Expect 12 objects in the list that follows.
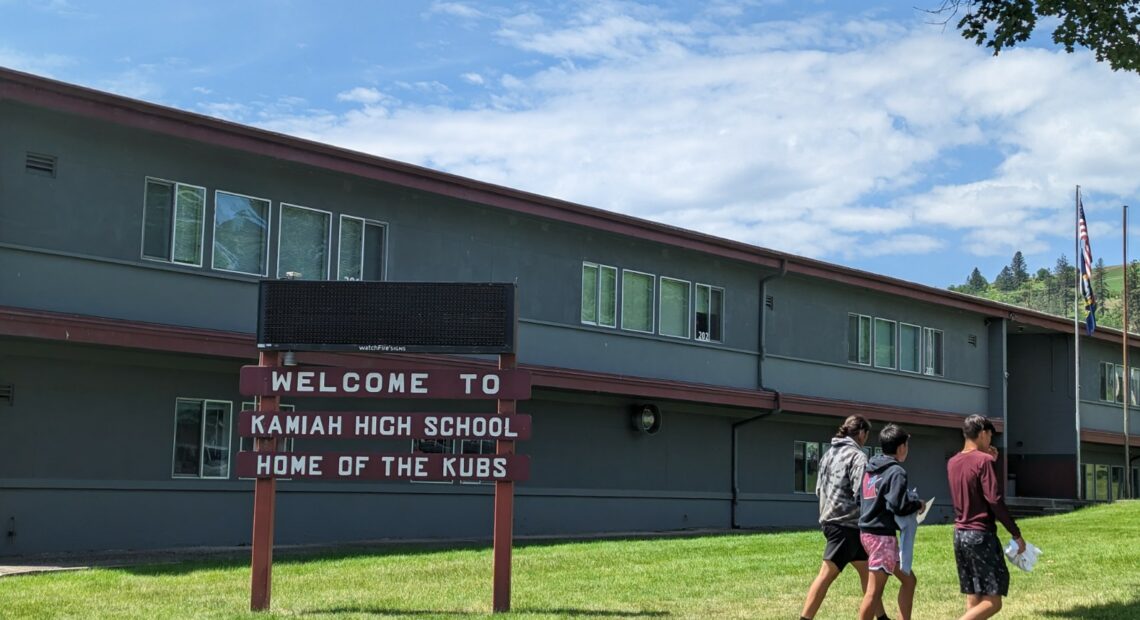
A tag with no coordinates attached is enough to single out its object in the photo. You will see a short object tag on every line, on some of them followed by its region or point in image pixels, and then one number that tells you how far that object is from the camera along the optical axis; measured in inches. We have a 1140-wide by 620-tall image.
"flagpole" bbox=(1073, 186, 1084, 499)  1251.2
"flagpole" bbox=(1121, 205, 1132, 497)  1350.0
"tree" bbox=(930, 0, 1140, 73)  519.2
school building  673.6
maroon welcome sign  451.5
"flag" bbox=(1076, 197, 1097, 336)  1246.9
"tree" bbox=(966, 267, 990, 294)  7716.5
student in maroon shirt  364.2
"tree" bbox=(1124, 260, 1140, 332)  4569.4
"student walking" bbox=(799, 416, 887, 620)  381.7
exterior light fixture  962.1
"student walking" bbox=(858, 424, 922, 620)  371.2
